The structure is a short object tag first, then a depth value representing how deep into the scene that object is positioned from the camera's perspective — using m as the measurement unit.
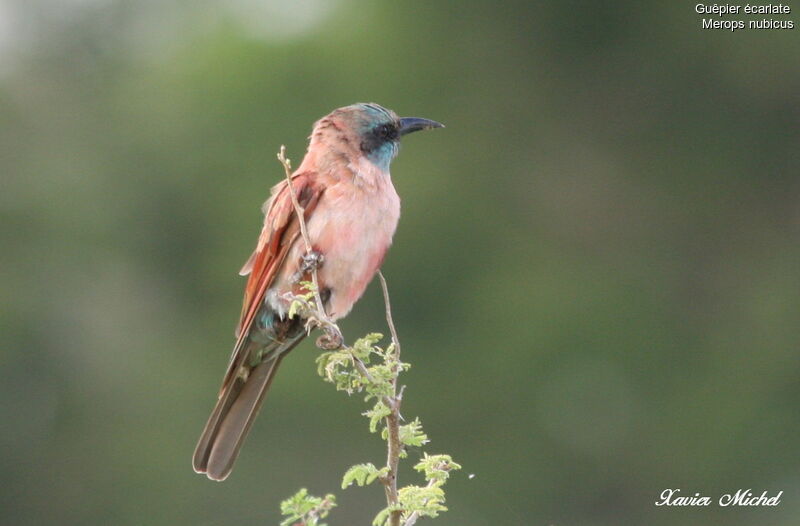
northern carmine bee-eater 8.12
